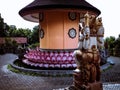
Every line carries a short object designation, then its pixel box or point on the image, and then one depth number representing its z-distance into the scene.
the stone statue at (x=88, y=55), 2.55
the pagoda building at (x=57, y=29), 5.68
